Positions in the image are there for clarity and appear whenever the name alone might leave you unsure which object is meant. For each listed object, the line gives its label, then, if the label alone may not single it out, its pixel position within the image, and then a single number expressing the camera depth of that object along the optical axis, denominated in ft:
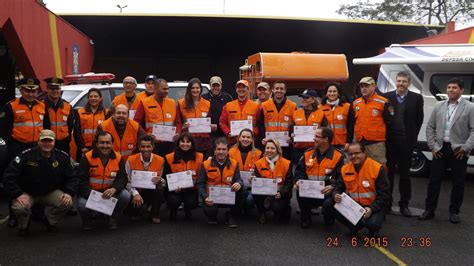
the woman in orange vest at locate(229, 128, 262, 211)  18.13
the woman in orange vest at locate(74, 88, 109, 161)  19.29
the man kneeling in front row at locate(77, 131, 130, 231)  16.55
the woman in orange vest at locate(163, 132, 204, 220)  17.78
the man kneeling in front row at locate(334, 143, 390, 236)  15.67
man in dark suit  18.47
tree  119.65
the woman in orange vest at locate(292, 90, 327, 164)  18.75
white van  26.91
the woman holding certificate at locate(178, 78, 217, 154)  19.54
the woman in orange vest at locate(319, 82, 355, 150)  18.49
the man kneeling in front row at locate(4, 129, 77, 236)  15.49
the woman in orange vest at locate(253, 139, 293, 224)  17.48
